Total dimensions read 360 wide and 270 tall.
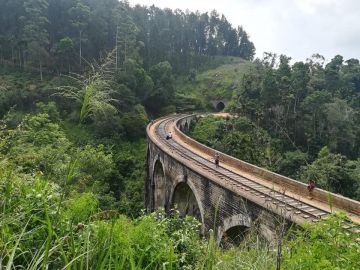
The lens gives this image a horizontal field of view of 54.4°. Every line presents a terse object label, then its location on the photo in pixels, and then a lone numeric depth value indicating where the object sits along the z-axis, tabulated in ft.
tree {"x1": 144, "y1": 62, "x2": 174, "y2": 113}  181.37
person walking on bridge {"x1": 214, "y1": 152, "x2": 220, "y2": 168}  63.41
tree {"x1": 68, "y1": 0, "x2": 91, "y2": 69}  184.36
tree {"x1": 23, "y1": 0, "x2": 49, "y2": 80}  166.40
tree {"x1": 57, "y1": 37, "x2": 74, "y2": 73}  165.37
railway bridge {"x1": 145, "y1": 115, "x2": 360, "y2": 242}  37.96
